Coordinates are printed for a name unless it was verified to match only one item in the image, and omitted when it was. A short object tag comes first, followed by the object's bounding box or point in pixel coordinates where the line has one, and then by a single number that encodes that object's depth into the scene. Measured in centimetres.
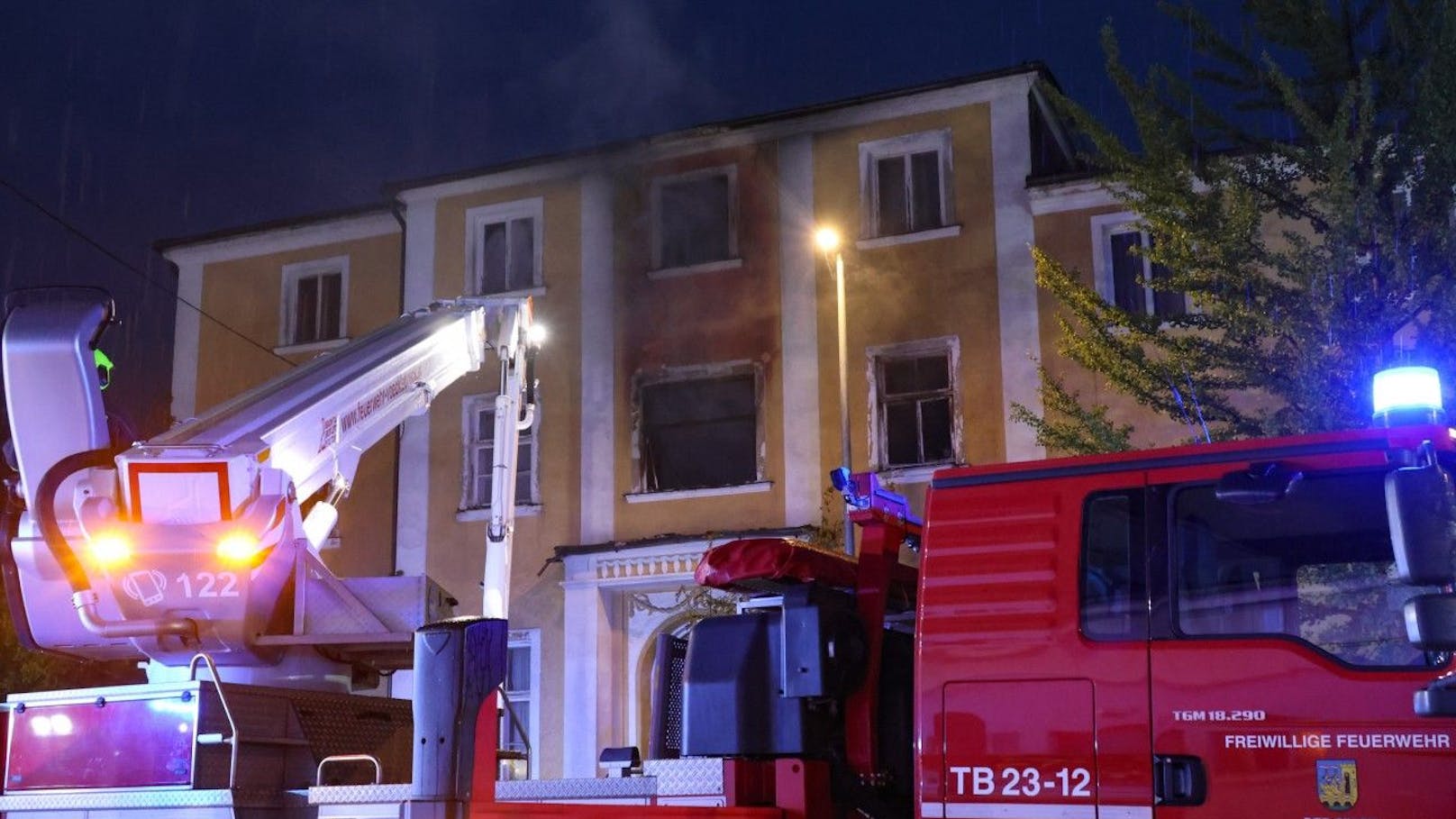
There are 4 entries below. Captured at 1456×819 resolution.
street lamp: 1758
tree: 1090
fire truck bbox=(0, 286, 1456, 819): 454
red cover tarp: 548
